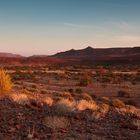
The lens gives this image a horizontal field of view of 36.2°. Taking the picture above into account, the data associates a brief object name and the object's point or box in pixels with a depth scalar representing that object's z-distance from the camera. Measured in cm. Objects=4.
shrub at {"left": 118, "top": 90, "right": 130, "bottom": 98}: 1660
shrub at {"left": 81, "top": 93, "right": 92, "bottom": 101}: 1400
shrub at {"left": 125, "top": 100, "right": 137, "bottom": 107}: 1390
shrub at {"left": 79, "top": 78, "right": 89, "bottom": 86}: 2197
